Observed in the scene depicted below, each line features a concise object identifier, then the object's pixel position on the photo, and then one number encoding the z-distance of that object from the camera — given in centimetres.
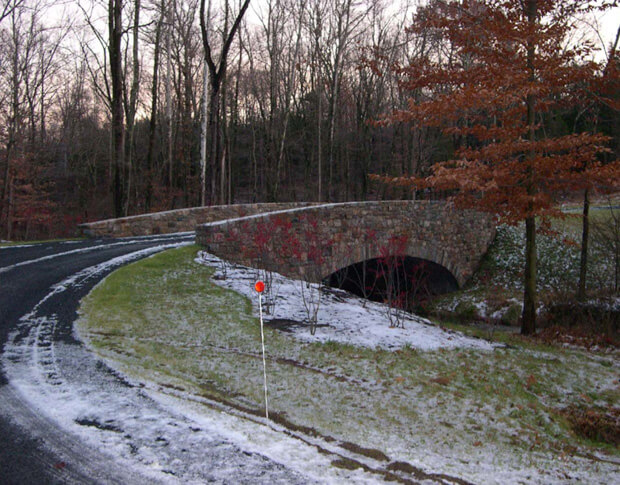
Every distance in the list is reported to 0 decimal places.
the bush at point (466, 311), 1474
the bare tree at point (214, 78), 1523
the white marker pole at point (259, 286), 421
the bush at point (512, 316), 1366
